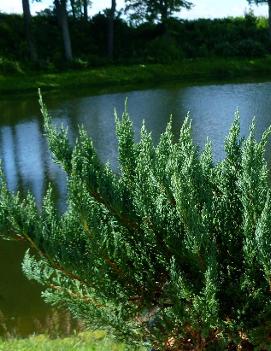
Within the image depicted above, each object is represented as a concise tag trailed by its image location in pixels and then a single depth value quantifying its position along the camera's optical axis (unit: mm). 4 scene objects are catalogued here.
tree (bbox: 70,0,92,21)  45531
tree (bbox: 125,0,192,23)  47031
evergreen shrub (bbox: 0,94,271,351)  3109
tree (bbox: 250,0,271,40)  50006
